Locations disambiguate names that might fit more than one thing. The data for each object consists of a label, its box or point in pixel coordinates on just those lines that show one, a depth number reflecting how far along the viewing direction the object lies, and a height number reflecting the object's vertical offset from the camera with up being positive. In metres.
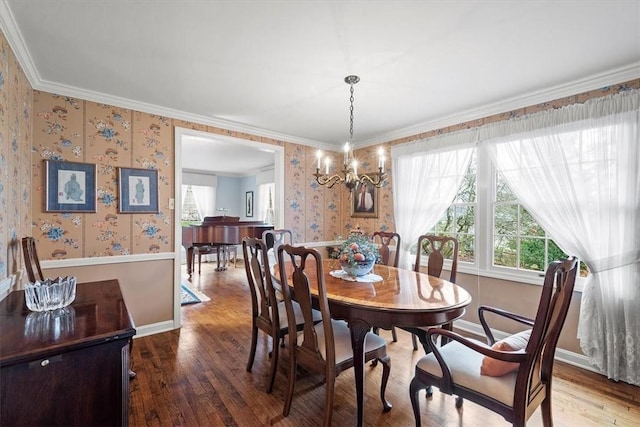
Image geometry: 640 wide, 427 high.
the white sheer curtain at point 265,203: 7.93 +0.30
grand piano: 5.66 -0.41
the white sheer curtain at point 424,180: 3.39 +0.42
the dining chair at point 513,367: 1.33 -0.81
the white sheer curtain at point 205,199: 8.26 +0.40
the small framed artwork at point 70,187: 2.67 +0.26
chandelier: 2.47 +0.34
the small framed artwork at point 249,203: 8.52 +0.32
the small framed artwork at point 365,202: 4.42 +0.18
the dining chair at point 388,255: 3.23 -0.47
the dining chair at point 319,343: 1.68 -0.83
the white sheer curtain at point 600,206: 2.27 +0.06
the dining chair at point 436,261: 2.69 -0.46
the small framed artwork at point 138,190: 3.02 +0.25
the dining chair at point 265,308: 2.13 -0.77
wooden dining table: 1.66 -0.54
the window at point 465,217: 3.36 -0.04
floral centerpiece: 2.29 -0.34
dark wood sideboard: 1.02 -0.59
